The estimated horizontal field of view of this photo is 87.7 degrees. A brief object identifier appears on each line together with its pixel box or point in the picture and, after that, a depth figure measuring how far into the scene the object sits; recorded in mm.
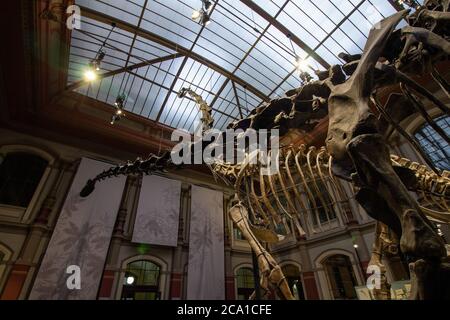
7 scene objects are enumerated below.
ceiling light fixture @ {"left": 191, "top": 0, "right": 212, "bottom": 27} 5762
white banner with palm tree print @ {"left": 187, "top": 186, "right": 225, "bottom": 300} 8539
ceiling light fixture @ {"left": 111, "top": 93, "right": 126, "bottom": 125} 7441
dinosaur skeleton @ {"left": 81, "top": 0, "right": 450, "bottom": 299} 1158
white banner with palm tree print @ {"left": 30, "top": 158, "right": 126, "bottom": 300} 6641
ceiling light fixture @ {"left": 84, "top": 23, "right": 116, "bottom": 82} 6480
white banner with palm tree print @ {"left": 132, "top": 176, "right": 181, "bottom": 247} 8703
